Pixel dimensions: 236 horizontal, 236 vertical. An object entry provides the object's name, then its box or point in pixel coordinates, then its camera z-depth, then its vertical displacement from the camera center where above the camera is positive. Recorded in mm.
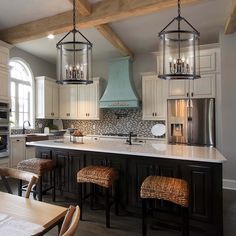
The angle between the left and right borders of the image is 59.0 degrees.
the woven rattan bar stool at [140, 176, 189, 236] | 2100 -770
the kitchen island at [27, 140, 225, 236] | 2361 -647
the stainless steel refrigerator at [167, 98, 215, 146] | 4270 -72
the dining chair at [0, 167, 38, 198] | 1623 -489
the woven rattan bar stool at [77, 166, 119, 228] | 2595 -749
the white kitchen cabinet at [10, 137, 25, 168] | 4641 -727
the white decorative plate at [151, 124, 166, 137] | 5379 -318
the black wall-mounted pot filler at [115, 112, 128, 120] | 6062 +86
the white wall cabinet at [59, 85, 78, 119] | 6348 +527
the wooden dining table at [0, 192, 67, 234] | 1162 -565
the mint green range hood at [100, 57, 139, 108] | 5488 +829
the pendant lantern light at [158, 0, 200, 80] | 2453 +757
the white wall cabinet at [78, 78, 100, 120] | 6062 +506
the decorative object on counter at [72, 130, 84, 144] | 3492 -266
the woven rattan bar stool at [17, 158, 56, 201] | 3082 -734
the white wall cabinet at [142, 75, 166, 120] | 5215 +499
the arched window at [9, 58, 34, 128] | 5438 +696
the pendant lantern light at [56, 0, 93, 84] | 2861 +773
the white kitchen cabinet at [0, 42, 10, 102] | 4328 +923
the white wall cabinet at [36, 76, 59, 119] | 5906 +600
